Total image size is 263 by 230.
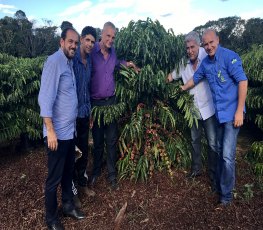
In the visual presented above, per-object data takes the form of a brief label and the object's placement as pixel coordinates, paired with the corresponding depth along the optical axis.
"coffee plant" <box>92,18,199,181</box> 3.02
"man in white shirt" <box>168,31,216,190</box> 2.86
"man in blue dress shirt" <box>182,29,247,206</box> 2.52
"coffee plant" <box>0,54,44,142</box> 3.53
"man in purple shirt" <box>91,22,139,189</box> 2.85
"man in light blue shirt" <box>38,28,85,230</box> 2.17
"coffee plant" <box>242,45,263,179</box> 3.38
